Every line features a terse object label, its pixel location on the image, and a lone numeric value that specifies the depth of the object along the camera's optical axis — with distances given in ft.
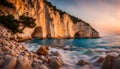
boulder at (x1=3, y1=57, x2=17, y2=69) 7.43
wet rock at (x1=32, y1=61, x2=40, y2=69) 8.03
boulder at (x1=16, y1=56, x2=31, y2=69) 7.52
